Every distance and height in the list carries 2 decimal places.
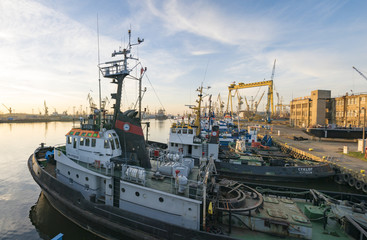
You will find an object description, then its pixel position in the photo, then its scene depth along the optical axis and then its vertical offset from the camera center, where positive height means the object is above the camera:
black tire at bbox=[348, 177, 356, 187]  15.65 -5.65
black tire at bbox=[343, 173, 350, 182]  16.19 -5.37
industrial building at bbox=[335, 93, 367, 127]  42.09 +2.03
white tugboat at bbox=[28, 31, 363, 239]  6.66 -3.60
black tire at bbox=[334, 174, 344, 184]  16.62 -5.75
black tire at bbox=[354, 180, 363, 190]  15.21 -5.75
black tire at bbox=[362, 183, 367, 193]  14.85 -5.79
